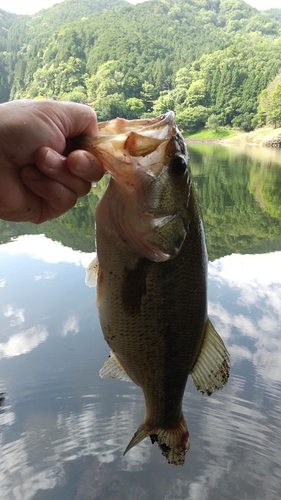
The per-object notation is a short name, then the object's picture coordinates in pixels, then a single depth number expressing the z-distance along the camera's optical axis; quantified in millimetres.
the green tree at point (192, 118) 61844
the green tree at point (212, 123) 64062
